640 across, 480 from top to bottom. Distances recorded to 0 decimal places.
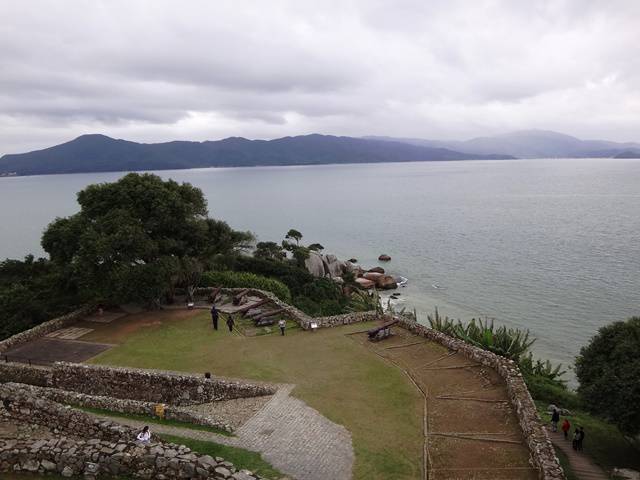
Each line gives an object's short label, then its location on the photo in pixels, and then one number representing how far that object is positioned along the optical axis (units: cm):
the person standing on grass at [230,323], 2605
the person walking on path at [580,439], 1822
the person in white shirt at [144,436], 1412
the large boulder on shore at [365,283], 5972
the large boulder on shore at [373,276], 6169
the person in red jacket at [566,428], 1956
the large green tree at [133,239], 2752
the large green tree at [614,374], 1764
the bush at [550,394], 2550
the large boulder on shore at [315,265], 5956
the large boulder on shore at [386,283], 5981
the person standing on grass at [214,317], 2652
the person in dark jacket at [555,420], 2027
